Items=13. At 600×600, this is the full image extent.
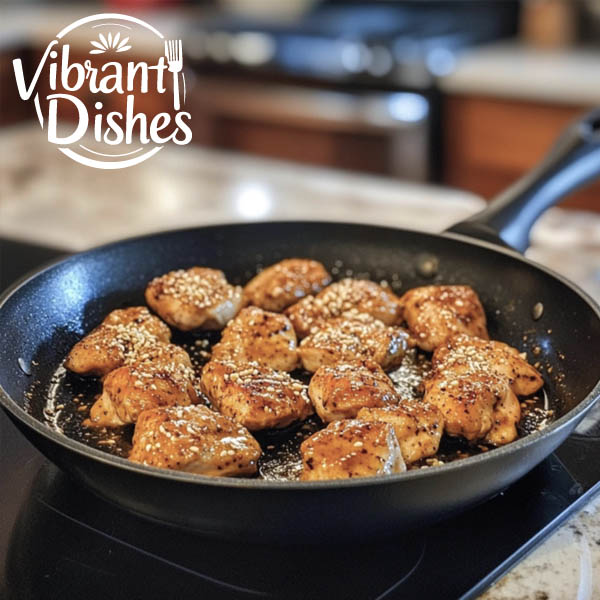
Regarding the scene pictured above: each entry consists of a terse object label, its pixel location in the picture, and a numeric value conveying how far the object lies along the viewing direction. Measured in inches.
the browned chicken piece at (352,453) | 36.7
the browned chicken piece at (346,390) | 43.4
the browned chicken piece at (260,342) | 50.0
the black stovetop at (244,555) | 35.1
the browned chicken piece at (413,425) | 40.5
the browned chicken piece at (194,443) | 37.8
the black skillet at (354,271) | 32.7
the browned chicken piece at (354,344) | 49.6
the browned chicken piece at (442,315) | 51.6
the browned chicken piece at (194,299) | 53.6
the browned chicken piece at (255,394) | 43.2
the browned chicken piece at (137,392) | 43.3
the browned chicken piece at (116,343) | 48.1
